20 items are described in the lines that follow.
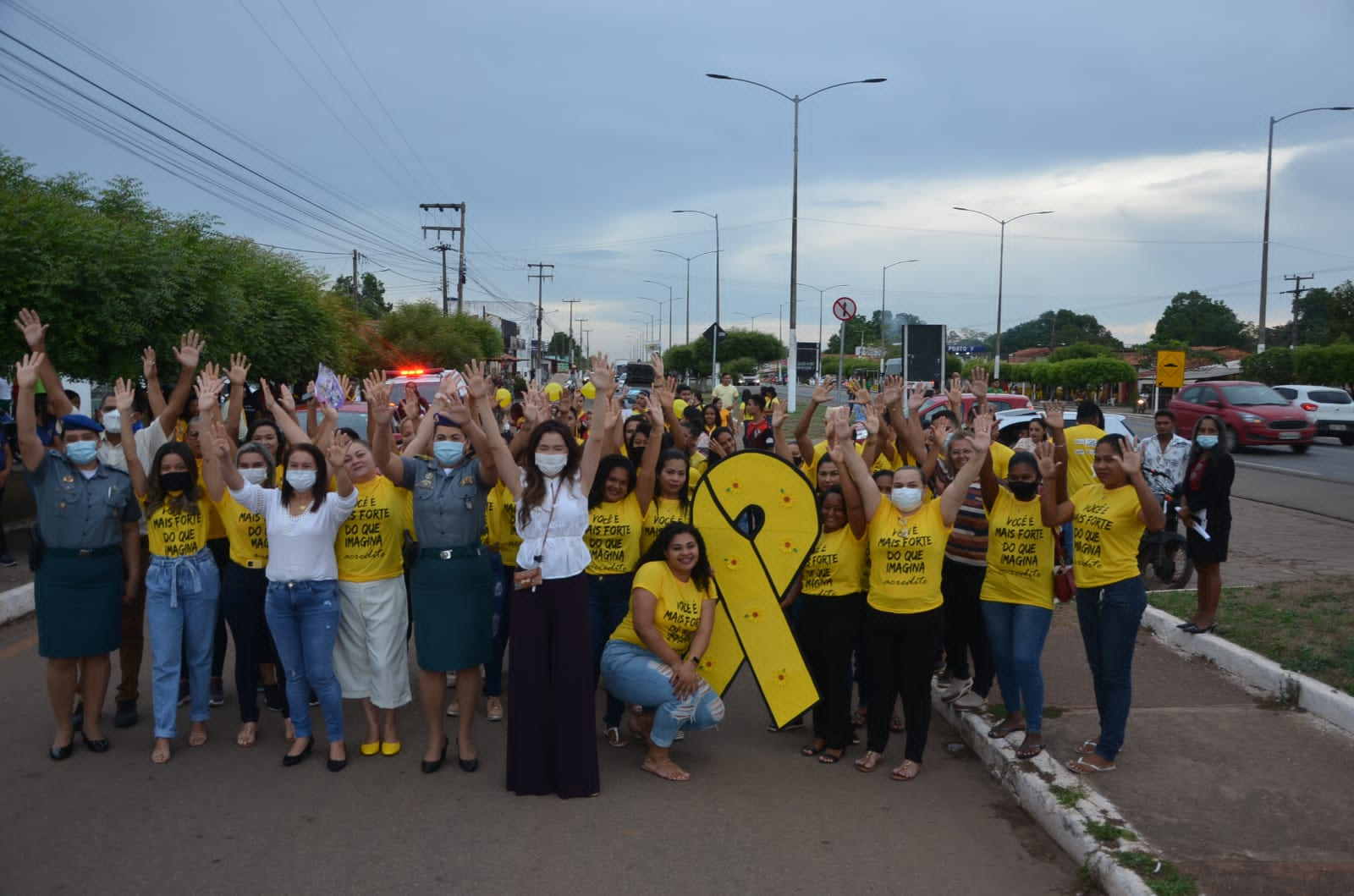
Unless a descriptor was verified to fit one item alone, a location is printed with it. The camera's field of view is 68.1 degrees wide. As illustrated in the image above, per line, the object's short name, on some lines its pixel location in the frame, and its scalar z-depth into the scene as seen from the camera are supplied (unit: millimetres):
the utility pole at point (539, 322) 69375
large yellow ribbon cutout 5562
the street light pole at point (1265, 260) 33719
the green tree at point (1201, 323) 100312
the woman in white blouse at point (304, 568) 5234
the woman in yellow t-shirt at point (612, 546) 5766
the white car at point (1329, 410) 27547
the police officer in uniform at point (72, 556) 5406
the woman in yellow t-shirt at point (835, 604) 5523
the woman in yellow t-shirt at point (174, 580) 5438
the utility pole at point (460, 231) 45625
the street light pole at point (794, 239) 27923
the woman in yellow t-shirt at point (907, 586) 5203
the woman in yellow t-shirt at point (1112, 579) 5035
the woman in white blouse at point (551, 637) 5004
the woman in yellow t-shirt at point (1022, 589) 5281
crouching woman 5184
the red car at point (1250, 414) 23656
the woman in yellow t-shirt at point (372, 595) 5414
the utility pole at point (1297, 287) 57281
